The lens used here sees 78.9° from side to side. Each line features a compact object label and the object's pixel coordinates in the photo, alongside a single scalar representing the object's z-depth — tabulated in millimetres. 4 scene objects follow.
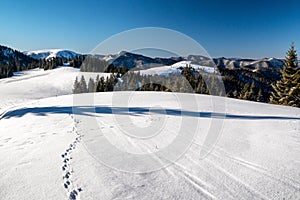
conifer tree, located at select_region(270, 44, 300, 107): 23359
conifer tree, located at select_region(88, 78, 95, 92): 46372
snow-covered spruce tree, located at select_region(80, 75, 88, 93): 49581
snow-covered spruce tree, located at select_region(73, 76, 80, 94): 49469
